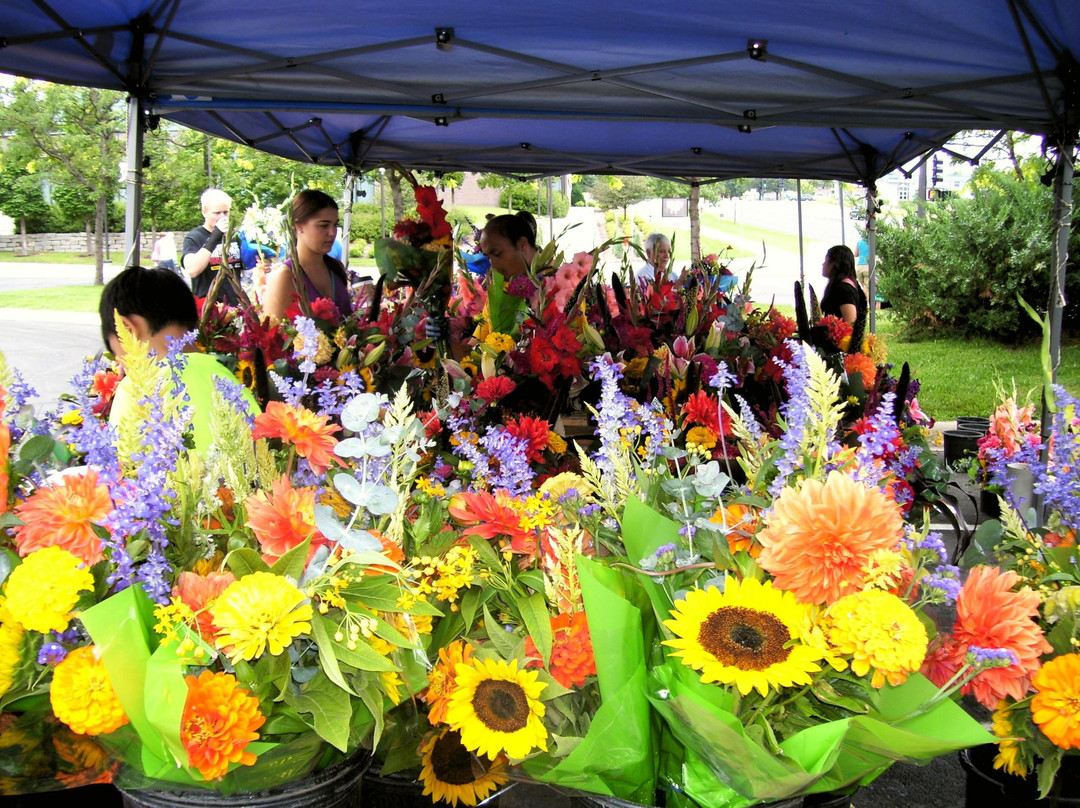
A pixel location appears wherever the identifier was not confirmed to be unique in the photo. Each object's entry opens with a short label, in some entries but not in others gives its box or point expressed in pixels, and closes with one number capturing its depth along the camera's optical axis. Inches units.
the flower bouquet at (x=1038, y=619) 37.5
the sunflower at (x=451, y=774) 43.2
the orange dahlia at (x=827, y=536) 32.9
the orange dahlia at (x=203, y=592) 35.9
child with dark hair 72.5
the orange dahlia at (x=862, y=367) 99.9
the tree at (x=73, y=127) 553.3
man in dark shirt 199.6
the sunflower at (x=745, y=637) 33.0
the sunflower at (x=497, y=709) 36.7
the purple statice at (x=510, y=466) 45.8
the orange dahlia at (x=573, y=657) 38.5
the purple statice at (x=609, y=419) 41.1
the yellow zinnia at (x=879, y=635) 32.5
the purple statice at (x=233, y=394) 42.6
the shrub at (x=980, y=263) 395.9
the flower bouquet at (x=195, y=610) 33.6
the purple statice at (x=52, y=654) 35.2
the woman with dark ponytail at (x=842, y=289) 202.3
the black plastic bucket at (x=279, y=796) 36.6
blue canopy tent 110.8
